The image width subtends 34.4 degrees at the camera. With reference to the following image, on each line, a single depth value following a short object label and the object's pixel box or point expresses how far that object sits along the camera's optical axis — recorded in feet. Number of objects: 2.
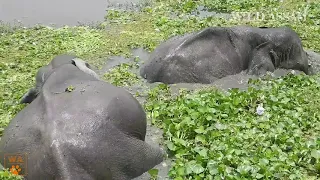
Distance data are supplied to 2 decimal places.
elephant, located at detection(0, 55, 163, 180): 13.62
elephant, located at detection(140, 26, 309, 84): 24.20
